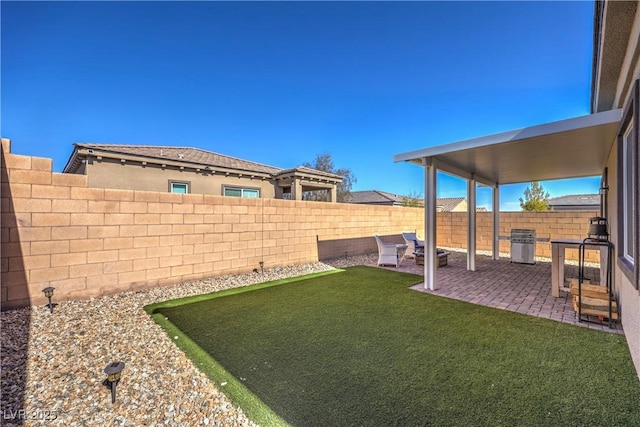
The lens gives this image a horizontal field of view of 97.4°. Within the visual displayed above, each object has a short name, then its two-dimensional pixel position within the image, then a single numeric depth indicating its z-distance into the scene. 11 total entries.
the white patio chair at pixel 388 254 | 8.95
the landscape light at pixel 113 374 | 2.28
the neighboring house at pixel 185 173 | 8.49
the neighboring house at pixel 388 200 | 27.71
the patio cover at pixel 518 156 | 4.17
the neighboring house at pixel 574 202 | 25.10
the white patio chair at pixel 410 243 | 10.60
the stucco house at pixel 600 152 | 2.74
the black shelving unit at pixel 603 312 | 4.00
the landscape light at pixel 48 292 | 4.42
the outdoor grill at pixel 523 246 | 9.37
